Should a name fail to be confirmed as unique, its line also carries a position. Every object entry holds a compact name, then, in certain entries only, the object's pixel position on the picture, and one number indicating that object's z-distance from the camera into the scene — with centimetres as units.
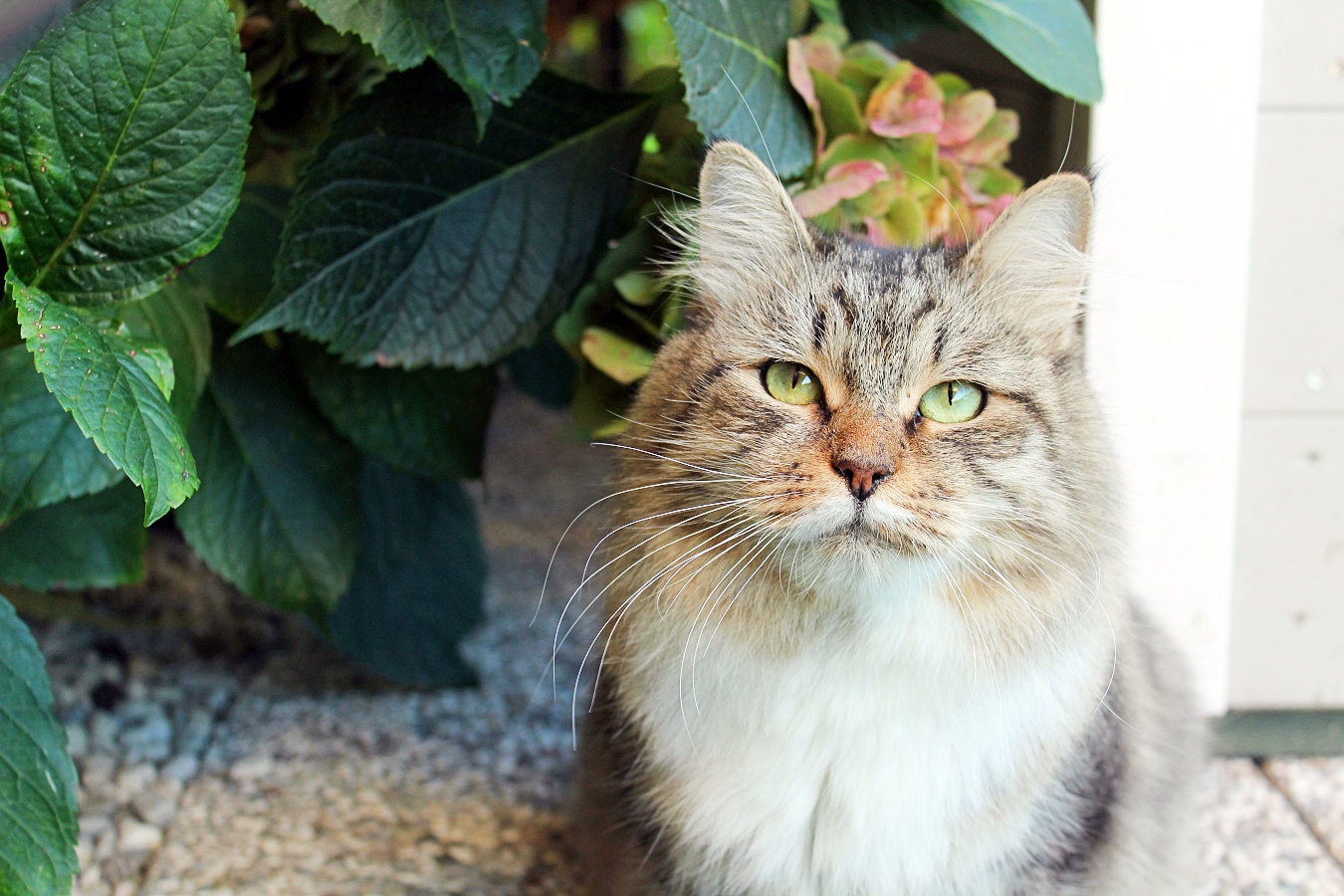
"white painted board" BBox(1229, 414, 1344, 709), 89
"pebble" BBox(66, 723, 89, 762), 87
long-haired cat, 72
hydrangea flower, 81
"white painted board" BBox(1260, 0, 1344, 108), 86
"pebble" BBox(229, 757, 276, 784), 88
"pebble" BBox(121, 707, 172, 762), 88
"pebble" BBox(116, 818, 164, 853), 83
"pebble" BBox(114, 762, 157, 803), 86
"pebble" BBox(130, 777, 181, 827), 85
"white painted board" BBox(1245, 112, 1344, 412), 87
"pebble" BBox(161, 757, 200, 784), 87
